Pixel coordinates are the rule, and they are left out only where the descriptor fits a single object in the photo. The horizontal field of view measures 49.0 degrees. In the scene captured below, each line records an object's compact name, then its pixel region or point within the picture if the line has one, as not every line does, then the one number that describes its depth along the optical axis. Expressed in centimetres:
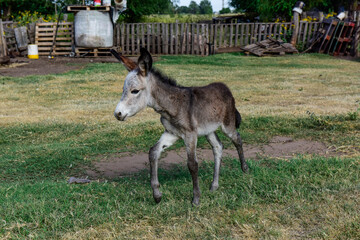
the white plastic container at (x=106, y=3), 2141
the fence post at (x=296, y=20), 2233
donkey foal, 425
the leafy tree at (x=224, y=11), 8712
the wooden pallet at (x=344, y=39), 2047
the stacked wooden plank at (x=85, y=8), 2077
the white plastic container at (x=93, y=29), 2070
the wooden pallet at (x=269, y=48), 2142
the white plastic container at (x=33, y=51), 2119
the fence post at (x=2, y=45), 2017
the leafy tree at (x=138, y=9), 2942
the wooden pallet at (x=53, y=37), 2258
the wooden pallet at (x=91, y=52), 2167
